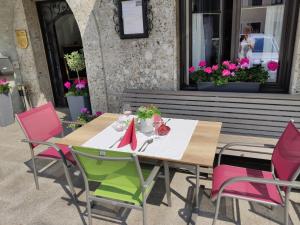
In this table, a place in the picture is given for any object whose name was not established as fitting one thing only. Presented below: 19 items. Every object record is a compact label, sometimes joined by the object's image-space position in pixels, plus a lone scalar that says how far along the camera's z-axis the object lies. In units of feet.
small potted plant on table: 7.93
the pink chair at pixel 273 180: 5.93
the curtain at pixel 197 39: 12.21
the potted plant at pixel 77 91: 14.96
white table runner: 6.84
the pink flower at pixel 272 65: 10.89
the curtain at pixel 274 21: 10.71
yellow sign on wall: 17.47
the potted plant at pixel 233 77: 11.15
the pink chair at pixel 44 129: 8.65
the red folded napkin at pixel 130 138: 7.29
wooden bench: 9.54
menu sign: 11.71
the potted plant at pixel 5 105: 16.96
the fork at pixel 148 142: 7.32
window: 10.69
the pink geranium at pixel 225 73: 11.32
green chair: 5.77
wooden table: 6.45
